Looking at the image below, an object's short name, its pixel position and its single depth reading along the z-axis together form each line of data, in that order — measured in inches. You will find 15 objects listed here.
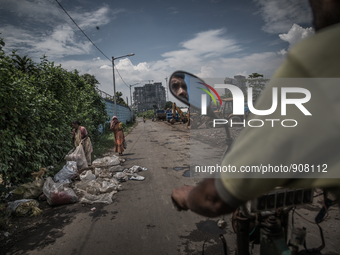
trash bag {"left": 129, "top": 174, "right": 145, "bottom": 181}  220.5
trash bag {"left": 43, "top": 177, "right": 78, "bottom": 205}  165.2
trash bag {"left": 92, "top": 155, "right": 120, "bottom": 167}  278.2
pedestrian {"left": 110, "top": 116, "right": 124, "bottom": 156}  352.5
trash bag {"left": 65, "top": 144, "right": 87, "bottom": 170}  238.7
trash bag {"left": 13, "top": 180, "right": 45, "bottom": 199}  166.6
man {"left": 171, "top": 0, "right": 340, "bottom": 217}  20.3
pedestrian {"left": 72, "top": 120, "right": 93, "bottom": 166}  265.1
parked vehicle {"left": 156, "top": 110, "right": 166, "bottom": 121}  1662.2
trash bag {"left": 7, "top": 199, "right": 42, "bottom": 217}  148.5
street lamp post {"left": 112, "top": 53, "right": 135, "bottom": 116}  708.7
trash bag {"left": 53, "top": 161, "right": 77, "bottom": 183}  204.9
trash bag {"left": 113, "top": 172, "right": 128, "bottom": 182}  220.1
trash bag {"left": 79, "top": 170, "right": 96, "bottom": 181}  213.3
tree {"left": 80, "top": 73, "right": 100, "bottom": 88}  956.2
